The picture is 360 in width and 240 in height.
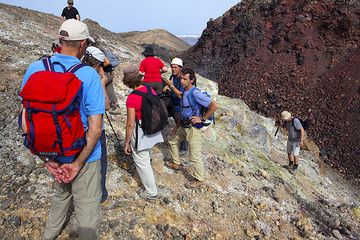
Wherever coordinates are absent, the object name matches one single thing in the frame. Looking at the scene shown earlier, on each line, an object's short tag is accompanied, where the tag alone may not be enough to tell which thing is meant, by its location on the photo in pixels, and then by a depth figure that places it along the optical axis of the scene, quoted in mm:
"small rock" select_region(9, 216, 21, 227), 4445
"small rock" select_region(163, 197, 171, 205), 5523
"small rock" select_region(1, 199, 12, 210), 4688
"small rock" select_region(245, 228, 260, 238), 5539
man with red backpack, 2660
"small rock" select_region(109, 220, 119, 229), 4658
